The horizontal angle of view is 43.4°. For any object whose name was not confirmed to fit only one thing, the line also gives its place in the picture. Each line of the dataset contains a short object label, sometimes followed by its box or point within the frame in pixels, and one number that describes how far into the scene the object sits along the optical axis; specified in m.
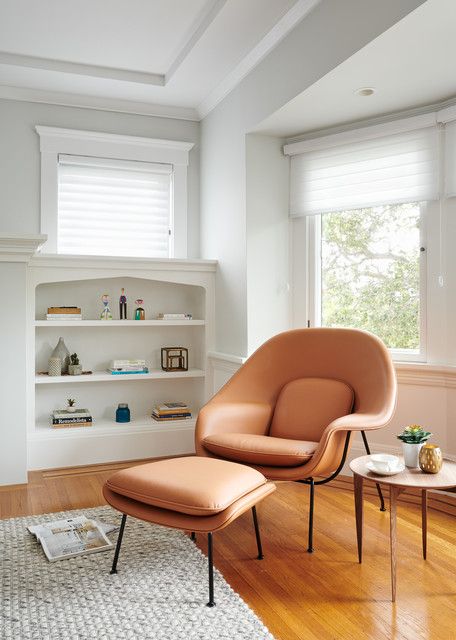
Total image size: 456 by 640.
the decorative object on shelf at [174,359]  4.33
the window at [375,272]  3.46
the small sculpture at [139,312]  4.21
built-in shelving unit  3.83
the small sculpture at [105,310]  4.12
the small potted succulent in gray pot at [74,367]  3.99
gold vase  2.15
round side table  2.03
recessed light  3.08
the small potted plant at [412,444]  2.25
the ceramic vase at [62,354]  4.02
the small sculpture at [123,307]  4.18
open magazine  2.45
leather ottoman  2.01
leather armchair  2.51
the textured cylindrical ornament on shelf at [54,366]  3.94
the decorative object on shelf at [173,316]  4.24
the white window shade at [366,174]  3.29
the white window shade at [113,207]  4.18
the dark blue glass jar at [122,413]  4.11
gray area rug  1.87
